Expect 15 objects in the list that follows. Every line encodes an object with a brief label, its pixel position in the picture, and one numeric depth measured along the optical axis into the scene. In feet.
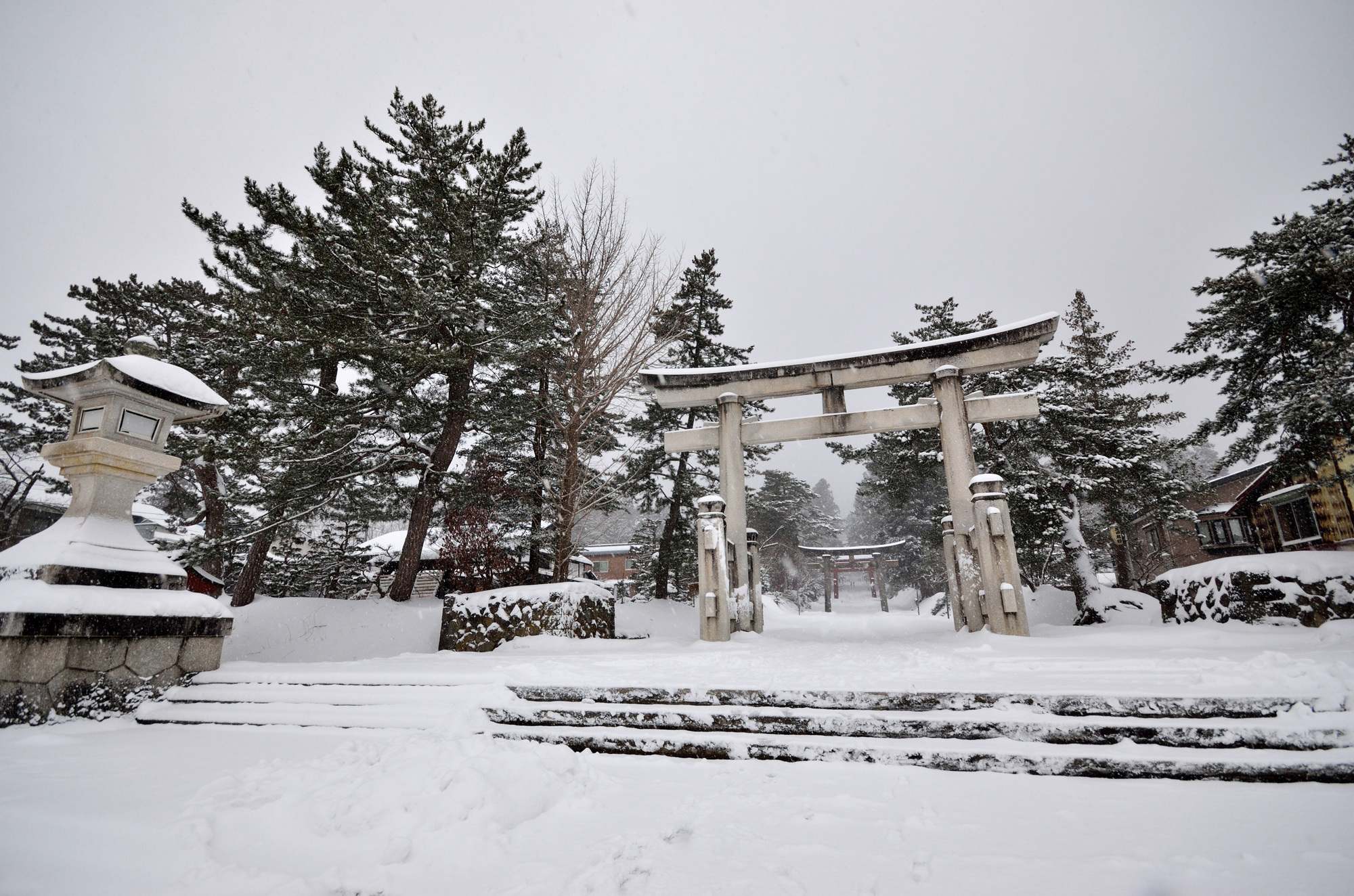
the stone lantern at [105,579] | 13.75
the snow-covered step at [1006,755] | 8.30
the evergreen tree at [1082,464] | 45.96
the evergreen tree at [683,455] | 55.36
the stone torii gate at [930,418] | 23.54
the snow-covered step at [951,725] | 8.82
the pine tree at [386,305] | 38.96
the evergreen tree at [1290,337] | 30.35
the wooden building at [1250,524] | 58.54
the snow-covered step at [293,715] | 12.35
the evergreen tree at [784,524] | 104.63
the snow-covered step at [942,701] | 9.34
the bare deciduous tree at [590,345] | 32.91
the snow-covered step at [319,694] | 13.30
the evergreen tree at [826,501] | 208.85
